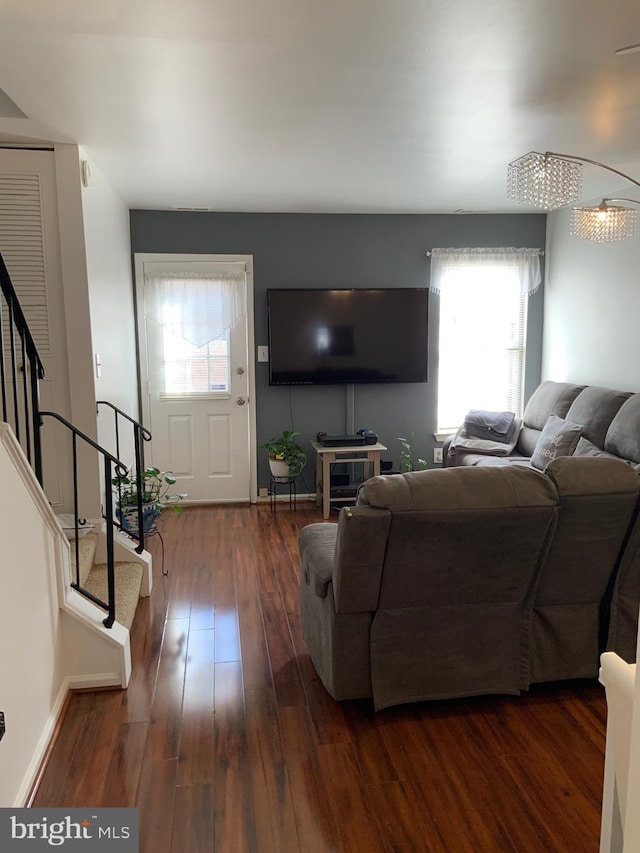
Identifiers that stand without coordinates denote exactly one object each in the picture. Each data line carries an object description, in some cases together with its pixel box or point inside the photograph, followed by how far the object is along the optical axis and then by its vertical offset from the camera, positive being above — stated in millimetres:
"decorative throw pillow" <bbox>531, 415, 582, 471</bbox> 4391 -630
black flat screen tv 5414 +151
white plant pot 5281 -944
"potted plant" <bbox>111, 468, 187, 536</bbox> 3678 -887
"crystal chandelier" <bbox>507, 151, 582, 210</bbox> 2893 +800
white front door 5402 -397
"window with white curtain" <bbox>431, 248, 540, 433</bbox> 5668 +231
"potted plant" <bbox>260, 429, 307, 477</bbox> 5285 -853
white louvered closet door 3367 +492
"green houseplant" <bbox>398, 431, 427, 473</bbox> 5719 -946
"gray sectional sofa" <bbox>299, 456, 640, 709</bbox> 2207 -852
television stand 5168 -882
